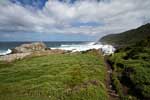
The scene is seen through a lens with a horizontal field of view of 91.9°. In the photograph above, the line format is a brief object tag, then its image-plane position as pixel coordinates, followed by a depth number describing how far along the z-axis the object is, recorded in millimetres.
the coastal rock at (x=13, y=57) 25867
